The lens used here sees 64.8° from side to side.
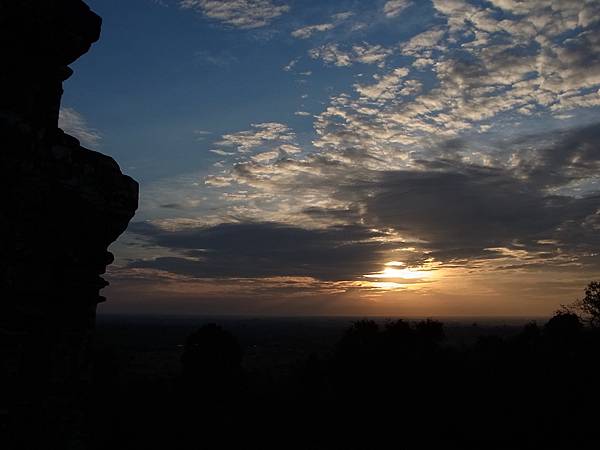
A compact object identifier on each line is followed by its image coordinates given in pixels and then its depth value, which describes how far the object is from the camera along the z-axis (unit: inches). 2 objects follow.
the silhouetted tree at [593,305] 1711.4
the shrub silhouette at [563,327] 1609.3
